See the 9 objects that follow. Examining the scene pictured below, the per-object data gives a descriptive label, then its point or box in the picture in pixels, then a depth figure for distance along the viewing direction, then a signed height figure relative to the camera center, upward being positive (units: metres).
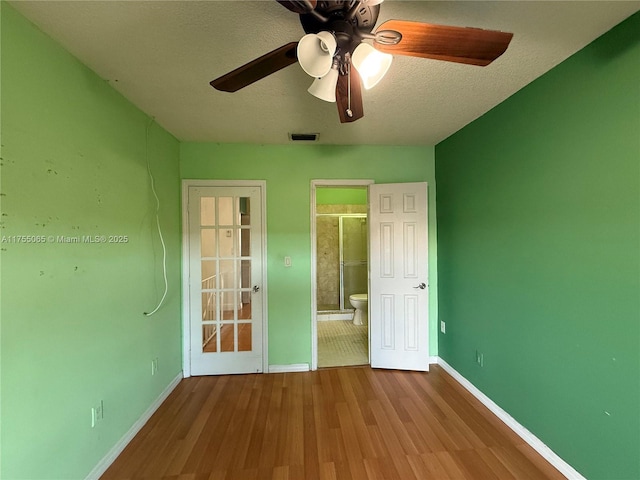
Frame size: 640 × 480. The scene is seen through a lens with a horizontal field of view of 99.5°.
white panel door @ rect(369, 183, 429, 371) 2.85 -0.37
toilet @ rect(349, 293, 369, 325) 4.29 -1.07
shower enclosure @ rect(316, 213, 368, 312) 4.87 -0.29
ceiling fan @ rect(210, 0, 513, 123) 0.94 +0.74
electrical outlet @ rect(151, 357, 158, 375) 2.25 -1.03
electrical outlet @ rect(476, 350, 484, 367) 2.32 -1.02
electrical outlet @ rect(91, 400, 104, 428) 1.61 -1.03
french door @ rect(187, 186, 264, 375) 2.83 -0.38
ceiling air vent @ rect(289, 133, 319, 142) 2.63 +1.05
